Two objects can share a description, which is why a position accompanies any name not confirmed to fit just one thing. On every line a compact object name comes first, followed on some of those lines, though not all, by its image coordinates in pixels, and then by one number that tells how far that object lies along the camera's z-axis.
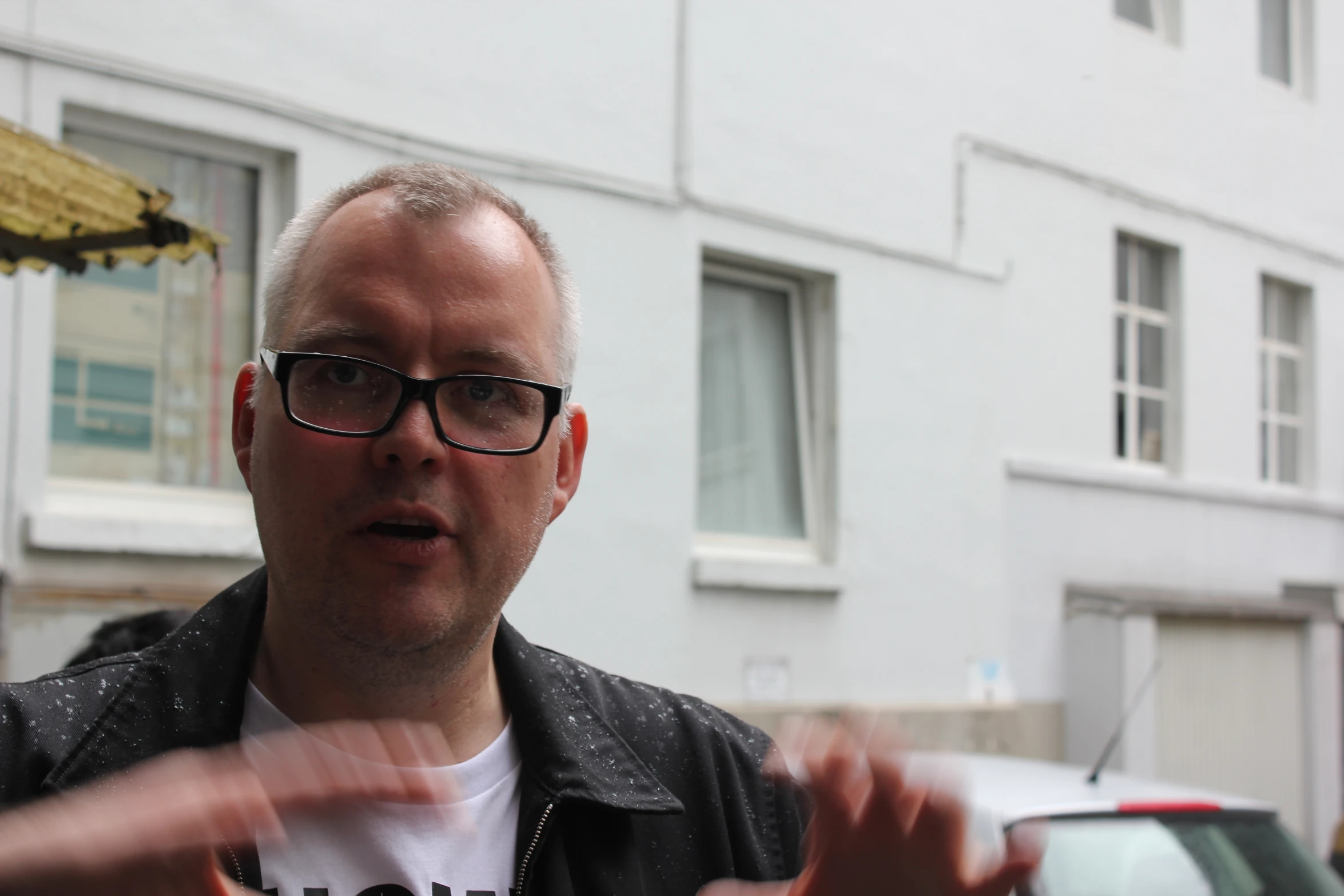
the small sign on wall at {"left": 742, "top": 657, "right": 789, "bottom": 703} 7.52
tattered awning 3.29
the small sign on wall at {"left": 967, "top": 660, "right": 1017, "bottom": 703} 8.70
